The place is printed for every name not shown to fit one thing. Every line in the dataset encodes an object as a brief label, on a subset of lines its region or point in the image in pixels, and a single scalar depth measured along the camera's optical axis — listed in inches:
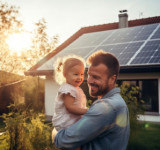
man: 60.4
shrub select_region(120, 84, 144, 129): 238.5
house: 422.9
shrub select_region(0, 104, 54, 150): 173.9
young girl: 93.5
